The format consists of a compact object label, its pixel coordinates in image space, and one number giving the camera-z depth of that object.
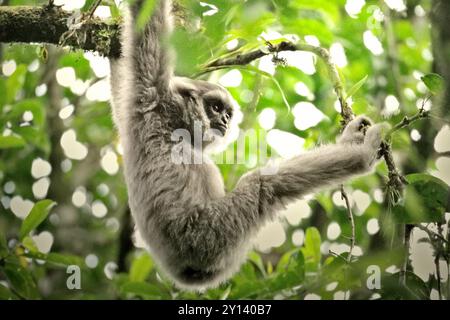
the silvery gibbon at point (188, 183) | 2.57
